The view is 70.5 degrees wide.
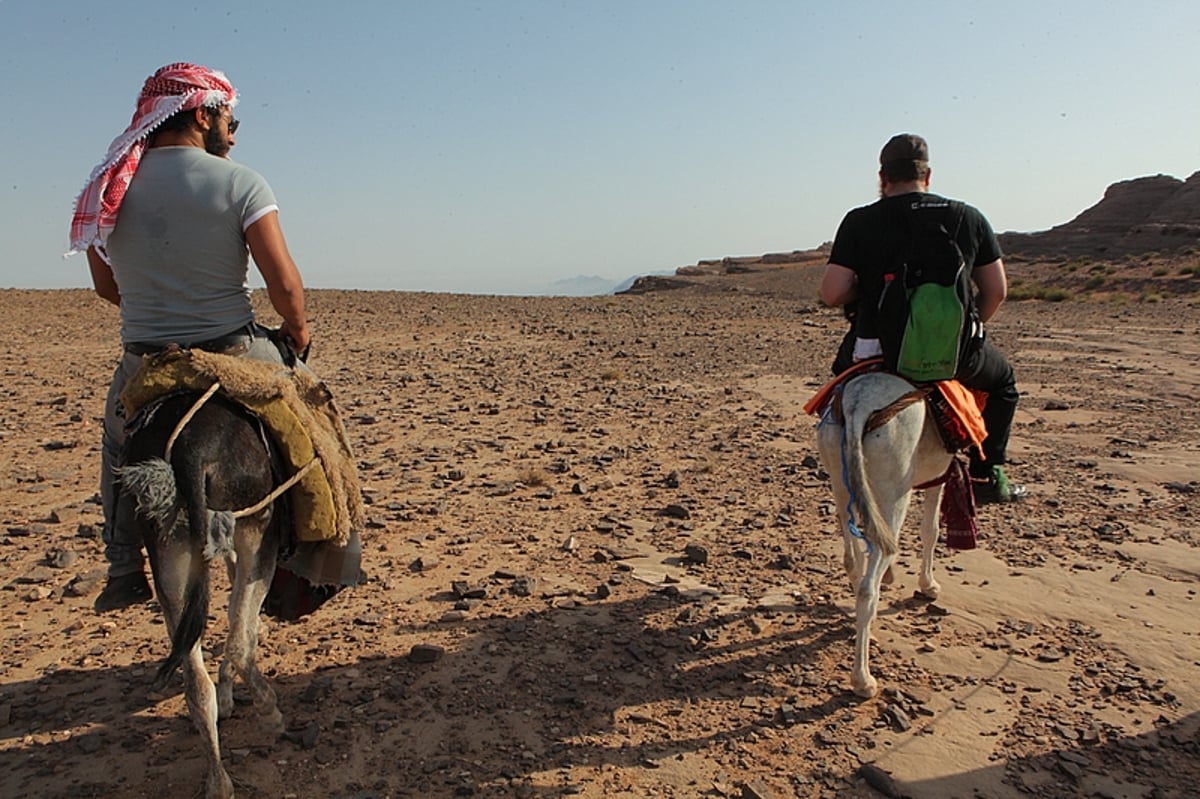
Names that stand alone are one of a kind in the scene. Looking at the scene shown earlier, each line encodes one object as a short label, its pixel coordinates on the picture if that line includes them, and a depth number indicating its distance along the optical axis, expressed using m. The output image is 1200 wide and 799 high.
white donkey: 4.09
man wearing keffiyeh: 3.19
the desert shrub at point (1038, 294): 31.19
